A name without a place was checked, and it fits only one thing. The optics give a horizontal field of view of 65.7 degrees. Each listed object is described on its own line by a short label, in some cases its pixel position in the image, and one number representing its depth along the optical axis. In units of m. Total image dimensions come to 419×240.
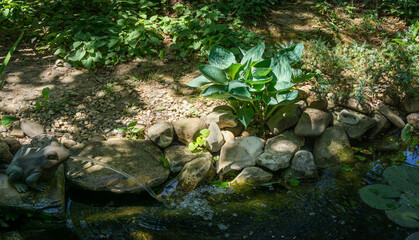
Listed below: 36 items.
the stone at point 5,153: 2.92
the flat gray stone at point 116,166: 2.98
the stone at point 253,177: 3.12
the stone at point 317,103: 3.67
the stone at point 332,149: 3.33
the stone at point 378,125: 3.56
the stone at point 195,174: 3.06
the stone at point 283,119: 3.47
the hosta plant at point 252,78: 3.11
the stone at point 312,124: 3.44
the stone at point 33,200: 2.61
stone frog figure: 2.60
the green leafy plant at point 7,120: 3.24
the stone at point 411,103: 3.63
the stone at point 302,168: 3.17
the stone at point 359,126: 3.51
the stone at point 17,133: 3.38
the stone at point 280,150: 3.20
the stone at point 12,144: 3.12
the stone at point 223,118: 3.49
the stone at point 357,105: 3.62
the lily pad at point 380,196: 2.76
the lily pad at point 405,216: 2.56
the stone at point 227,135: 3.47
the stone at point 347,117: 3.54
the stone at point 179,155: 3.27
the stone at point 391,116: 3.56
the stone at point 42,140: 3.12
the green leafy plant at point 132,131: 3.52
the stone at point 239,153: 3.23
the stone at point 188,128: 3.44
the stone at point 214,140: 3.37
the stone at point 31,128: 3.40
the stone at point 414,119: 3.51
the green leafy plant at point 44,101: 3.76
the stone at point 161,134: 3.38
